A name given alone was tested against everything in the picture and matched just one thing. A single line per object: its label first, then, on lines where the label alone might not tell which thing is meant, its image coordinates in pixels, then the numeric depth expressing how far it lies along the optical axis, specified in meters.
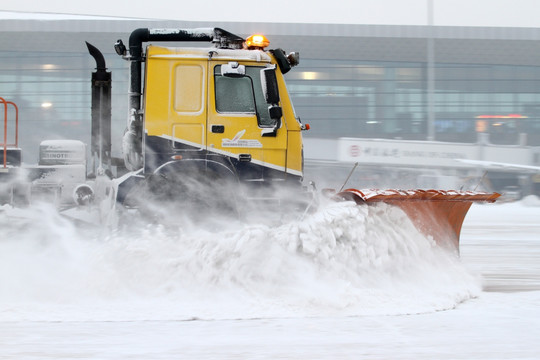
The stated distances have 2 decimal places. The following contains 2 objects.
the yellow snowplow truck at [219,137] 11.30
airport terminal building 53.53
